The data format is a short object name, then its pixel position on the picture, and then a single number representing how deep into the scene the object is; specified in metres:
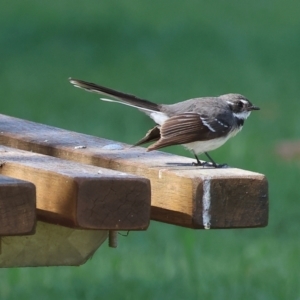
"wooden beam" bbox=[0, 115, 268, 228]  6.48
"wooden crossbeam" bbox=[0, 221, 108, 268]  6.99
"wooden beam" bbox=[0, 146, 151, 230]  5.86
